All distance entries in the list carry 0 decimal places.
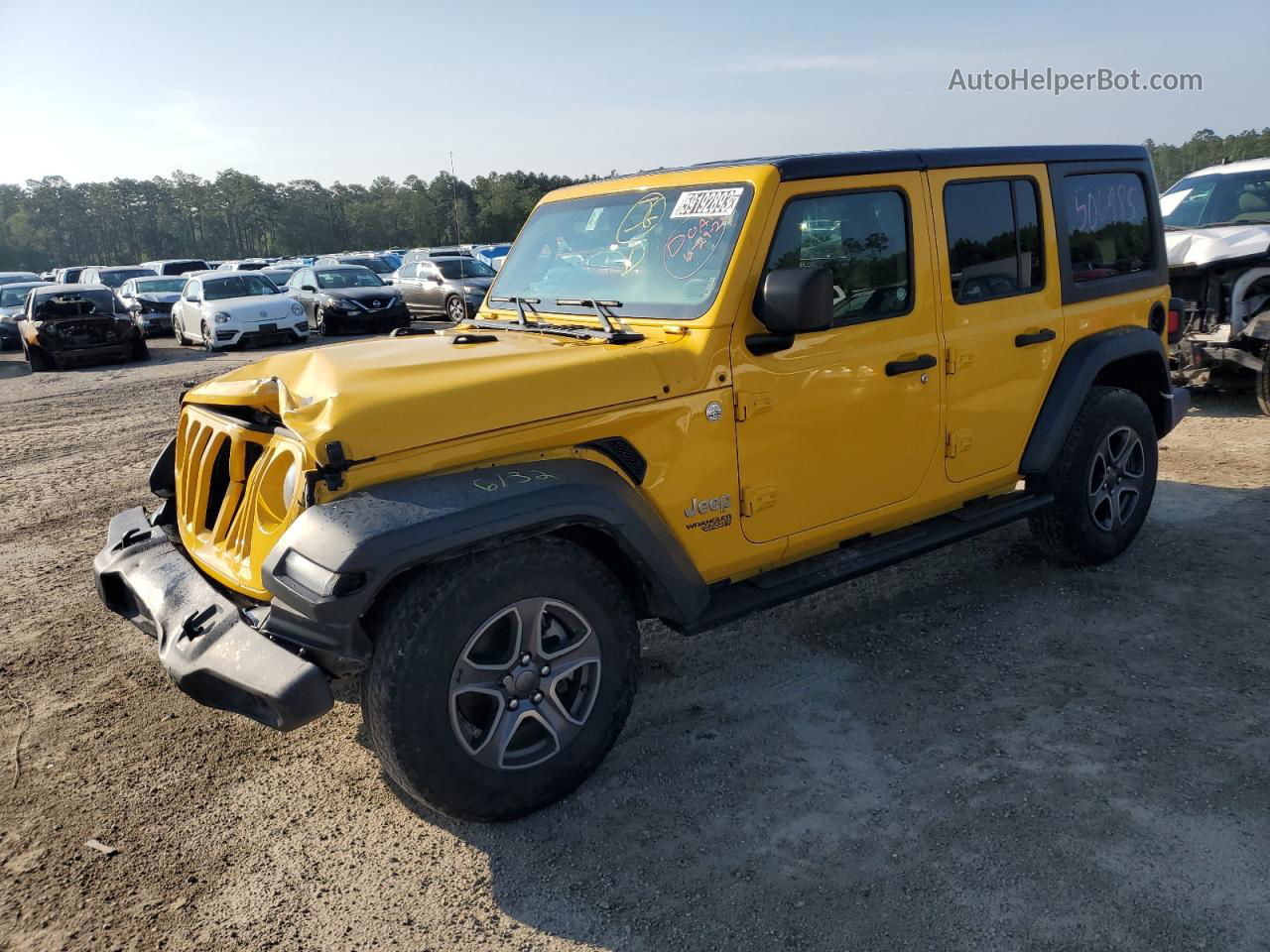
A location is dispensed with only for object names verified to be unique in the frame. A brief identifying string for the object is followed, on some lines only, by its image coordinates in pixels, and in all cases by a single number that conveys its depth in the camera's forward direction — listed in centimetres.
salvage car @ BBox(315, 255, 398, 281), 3069
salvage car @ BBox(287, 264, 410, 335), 1811
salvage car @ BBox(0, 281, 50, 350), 2016
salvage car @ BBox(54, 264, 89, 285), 2919
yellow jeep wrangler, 263
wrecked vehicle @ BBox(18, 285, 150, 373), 1570
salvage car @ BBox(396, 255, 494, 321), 1938
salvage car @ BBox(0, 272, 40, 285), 3075
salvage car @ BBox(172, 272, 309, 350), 1689
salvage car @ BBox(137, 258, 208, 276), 2836
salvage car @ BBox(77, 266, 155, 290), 2730
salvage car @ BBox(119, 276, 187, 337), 2125
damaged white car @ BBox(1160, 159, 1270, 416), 765
